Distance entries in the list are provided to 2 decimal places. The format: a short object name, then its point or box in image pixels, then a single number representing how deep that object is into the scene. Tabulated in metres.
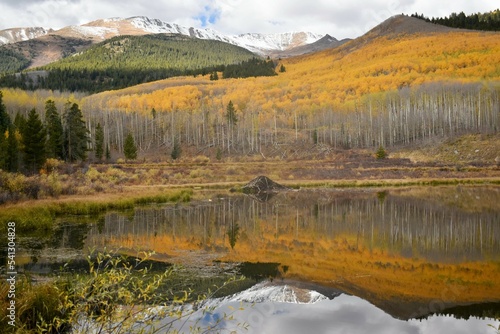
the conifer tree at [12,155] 44.56
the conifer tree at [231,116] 109.00
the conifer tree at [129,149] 78.69
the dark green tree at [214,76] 173.65
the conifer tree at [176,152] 88.69
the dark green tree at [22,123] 50.89
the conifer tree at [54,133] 57.44
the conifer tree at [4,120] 62.37
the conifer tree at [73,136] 62.72
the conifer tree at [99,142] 76.86
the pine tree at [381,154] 77.88
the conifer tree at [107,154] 79.43
